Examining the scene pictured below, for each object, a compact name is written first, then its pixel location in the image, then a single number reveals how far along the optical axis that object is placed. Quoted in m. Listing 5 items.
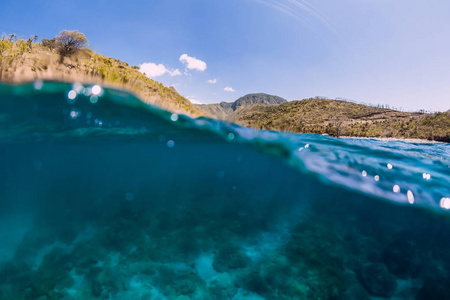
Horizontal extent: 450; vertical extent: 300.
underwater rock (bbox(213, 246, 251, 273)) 7.44
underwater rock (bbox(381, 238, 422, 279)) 7.75
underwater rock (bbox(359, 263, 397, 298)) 6.77
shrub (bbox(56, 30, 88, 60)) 7.88
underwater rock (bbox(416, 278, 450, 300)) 6.68
